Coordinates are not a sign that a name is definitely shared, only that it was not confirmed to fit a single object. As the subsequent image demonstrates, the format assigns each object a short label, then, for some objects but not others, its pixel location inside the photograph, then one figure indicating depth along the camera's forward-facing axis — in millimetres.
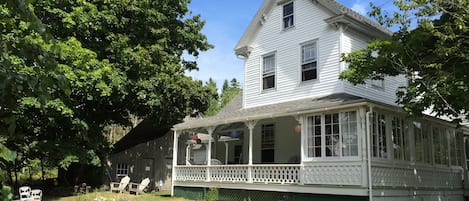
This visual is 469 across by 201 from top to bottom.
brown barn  23453
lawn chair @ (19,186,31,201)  17641
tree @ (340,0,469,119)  10711
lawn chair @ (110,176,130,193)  20906
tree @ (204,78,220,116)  24969
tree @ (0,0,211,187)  18100
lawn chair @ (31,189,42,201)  16500
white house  13561
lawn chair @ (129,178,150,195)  20792
